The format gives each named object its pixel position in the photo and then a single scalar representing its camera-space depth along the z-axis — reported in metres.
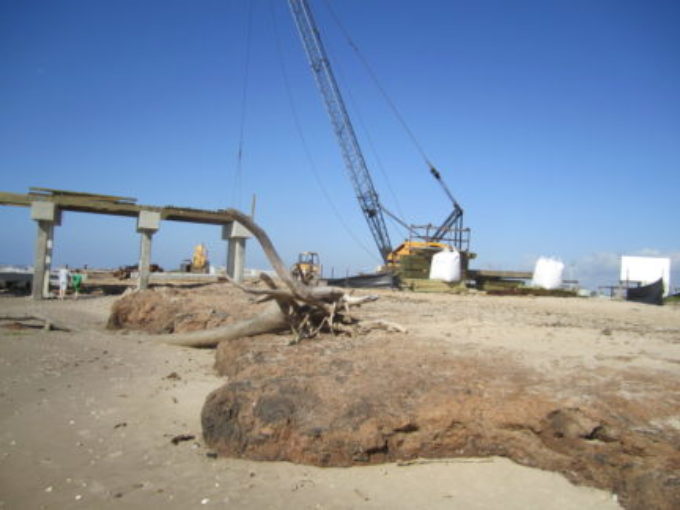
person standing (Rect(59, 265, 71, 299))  19.99
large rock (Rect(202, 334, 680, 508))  3.99
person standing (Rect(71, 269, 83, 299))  20.40
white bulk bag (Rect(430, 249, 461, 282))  25.00
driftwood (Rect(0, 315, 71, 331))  11.51
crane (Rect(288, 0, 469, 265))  33.53
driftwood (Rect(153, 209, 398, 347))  8.46
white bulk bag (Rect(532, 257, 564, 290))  25.59
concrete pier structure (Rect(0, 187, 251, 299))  19.39
